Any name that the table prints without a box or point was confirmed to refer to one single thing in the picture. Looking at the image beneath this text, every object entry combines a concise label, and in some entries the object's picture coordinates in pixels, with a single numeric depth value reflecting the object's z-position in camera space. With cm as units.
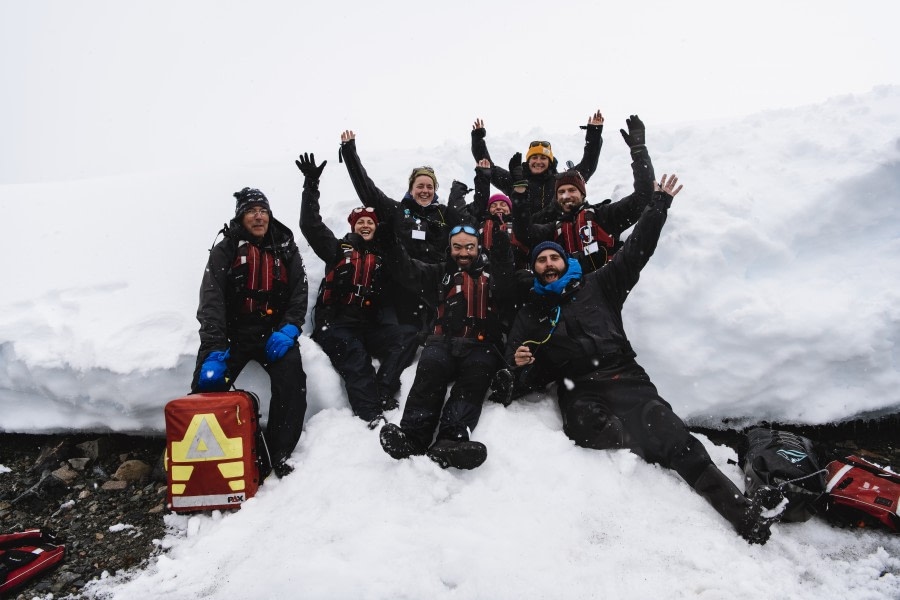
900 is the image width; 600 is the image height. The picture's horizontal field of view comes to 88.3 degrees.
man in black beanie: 345
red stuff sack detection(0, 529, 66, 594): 264
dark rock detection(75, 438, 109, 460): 404
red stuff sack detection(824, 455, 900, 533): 267
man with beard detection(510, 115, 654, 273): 429
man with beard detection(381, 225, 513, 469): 306
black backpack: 271
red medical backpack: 307
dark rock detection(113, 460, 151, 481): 382
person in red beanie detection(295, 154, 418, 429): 408
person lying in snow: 307
